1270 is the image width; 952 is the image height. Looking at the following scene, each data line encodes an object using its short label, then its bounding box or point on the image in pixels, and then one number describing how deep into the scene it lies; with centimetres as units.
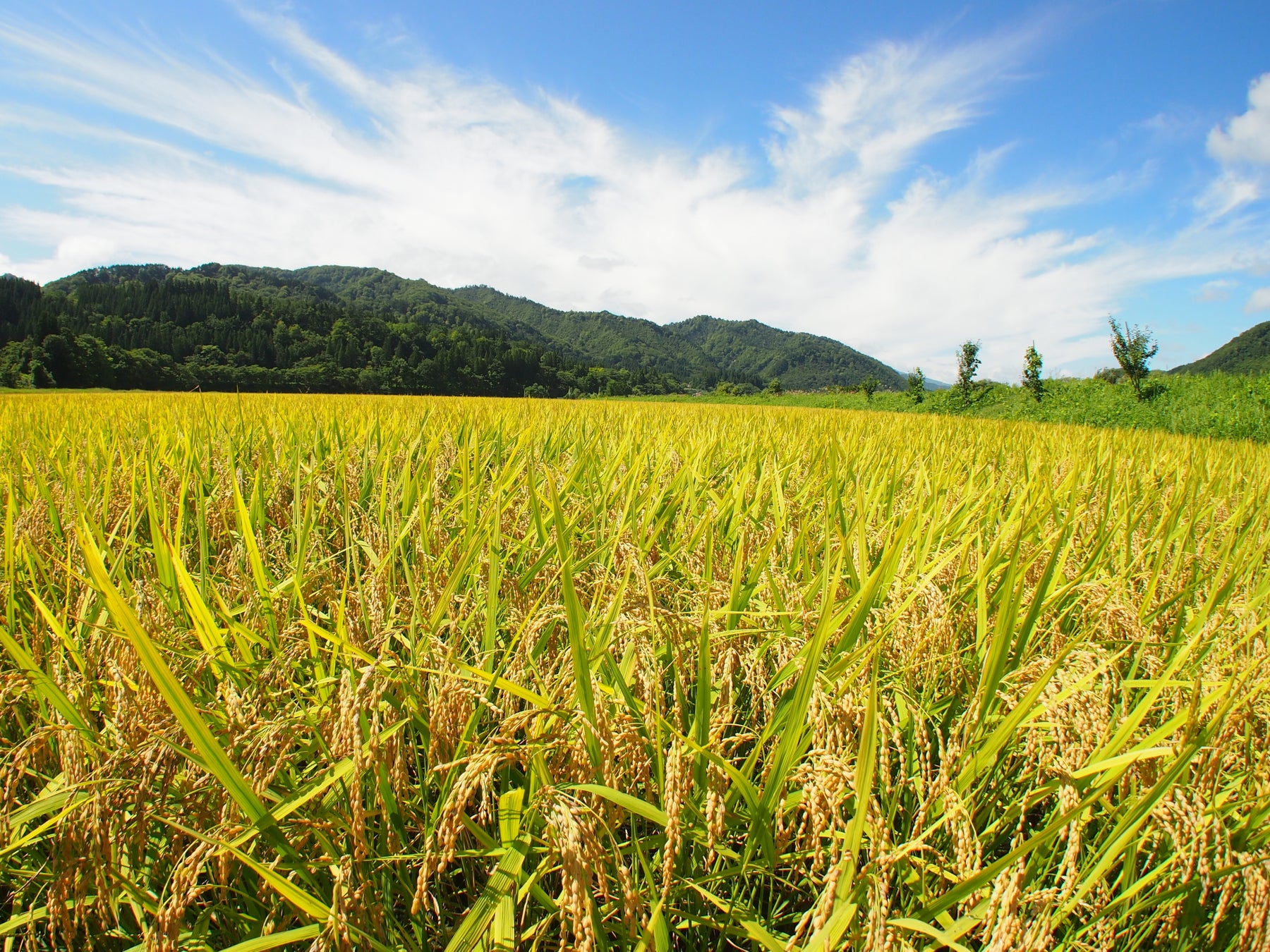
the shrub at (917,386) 2947
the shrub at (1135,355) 1955
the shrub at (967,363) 3008
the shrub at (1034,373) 2314
